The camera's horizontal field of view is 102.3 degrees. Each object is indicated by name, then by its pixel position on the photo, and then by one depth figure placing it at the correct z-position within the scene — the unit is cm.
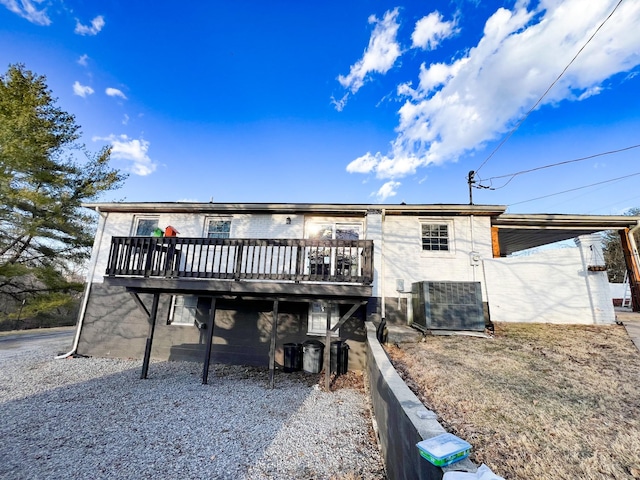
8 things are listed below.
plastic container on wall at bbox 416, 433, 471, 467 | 134
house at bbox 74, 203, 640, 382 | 710
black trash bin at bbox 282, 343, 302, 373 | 684
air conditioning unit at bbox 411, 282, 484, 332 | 630
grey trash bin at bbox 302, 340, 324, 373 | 658
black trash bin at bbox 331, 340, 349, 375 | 643
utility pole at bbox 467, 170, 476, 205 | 1441
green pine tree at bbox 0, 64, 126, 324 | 1161
